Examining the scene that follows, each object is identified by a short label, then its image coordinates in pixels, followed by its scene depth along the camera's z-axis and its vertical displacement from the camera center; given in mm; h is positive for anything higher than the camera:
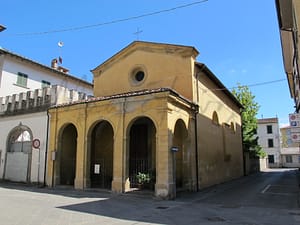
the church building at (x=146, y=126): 13227 +1671
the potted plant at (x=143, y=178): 14000 -1221
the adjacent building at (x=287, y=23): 7381 +5360
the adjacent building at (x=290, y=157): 53500 -631
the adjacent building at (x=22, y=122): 17562 +2276
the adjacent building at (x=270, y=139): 54562 +3165
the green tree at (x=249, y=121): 33156 +4383
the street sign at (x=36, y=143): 15979 +670
